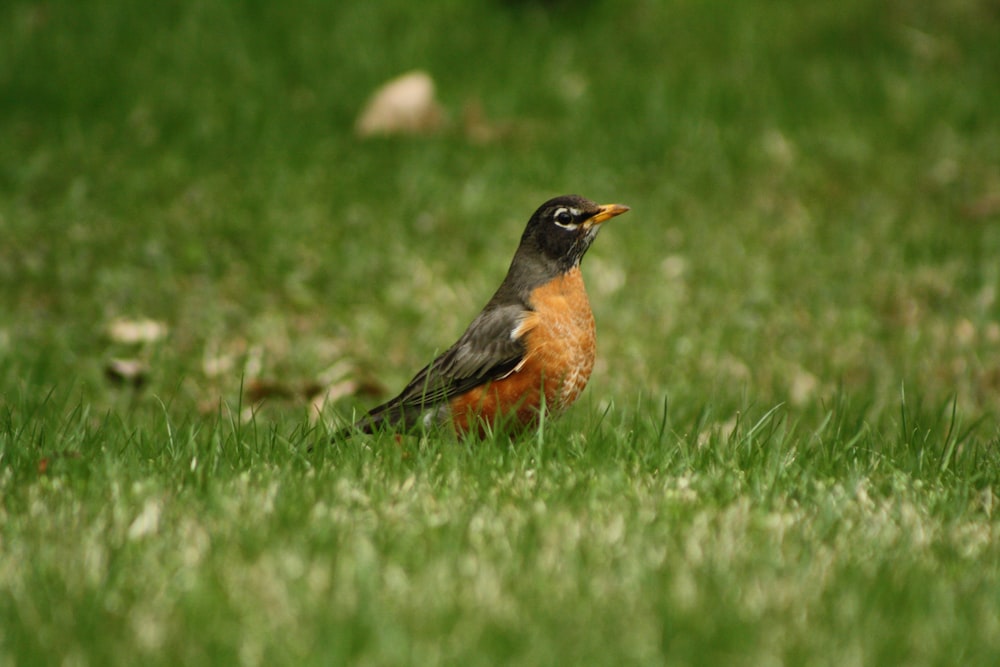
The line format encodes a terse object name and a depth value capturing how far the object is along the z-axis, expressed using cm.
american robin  914
